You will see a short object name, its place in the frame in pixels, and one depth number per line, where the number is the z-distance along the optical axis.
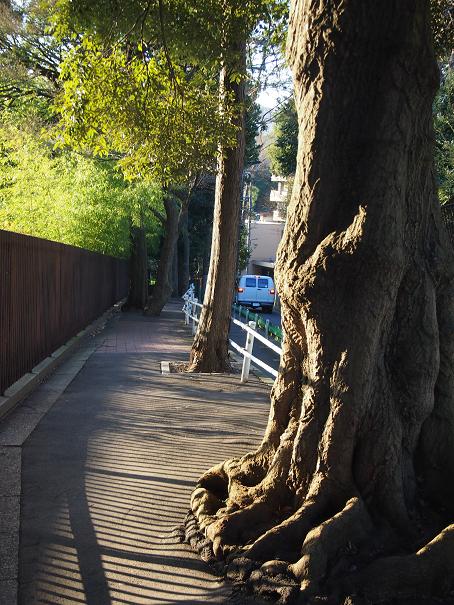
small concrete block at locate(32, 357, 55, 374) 11.08
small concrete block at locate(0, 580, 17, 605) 3.97
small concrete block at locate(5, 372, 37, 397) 9.02
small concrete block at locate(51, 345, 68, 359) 13.02
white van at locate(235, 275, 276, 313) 38.00
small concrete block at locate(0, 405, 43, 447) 7.40
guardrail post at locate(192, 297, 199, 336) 19.90
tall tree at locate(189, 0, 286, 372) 12.71
